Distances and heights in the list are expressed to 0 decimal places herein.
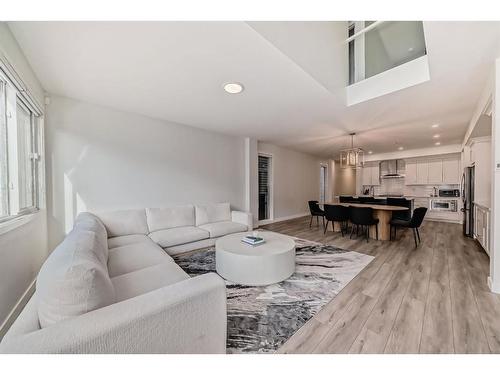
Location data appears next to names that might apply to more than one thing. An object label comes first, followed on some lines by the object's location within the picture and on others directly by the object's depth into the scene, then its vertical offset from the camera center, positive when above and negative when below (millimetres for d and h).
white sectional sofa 765 -571
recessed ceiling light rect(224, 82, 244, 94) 2334 +1201
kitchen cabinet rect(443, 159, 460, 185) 5922 +417
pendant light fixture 4188 +599
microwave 5852 -244
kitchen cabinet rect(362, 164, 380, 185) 7449 +398
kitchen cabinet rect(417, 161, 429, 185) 6422 +420
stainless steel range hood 6965 +600
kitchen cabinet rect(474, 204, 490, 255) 3043 -695
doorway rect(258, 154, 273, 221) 5836 -75
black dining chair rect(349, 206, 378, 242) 3816 -620
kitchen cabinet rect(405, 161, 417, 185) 6636 +405
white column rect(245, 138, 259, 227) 4988 +275
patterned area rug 1468 -1115
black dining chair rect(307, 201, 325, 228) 5156 -626
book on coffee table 2492 -707
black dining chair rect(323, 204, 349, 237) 4250 -614
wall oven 5858 -604
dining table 3979 -747
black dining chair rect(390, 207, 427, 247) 3572 -646
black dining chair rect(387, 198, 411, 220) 4633 -488
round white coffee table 2156 -867
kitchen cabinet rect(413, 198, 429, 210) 6355 -566
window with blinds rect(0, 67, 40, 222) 1665 +354
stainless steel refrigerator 3969 -328
